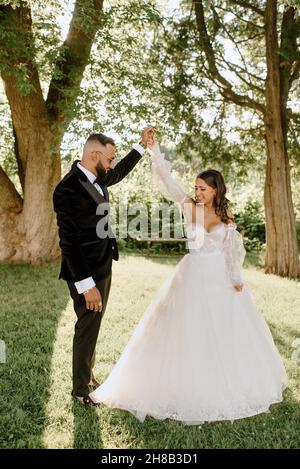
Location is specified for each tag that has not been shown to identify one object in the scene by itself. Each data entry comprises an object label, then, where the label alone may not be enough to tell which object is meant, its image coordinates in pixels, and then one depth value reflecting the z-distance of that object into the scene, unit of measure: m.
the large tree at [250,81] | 11.39
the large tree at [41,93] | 8.46
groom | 3.92
